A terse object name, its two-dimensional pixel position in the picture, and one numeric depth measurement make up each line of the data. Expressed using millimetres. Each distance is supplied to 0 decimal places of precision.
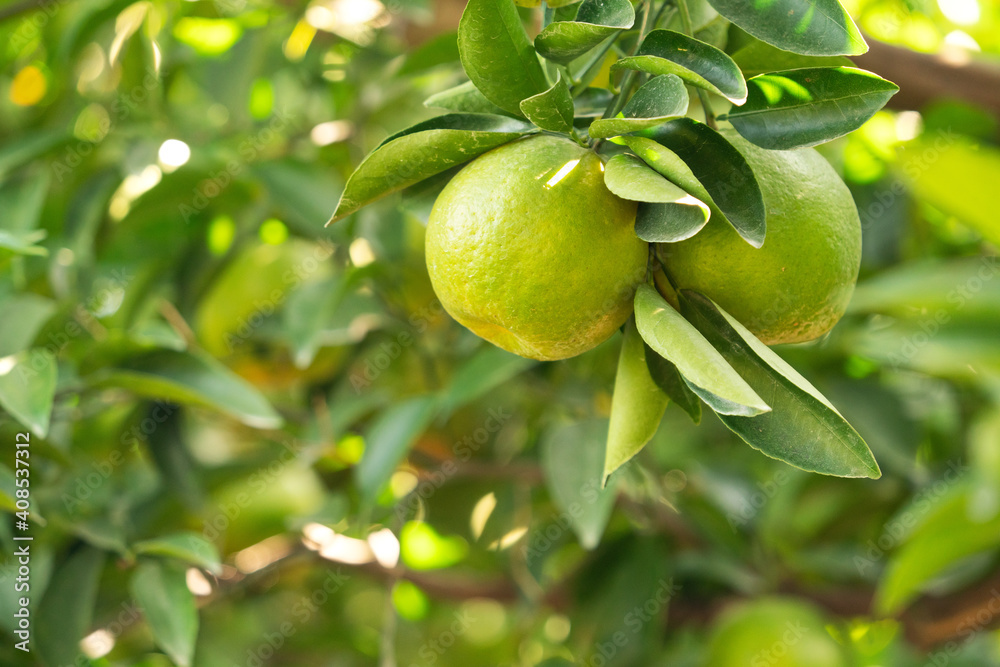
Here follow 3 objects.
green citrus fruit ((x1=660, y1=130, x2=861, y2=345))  651
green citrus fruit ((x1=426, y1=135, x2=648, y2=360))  644
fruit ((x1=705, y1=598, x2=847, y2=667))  1131
